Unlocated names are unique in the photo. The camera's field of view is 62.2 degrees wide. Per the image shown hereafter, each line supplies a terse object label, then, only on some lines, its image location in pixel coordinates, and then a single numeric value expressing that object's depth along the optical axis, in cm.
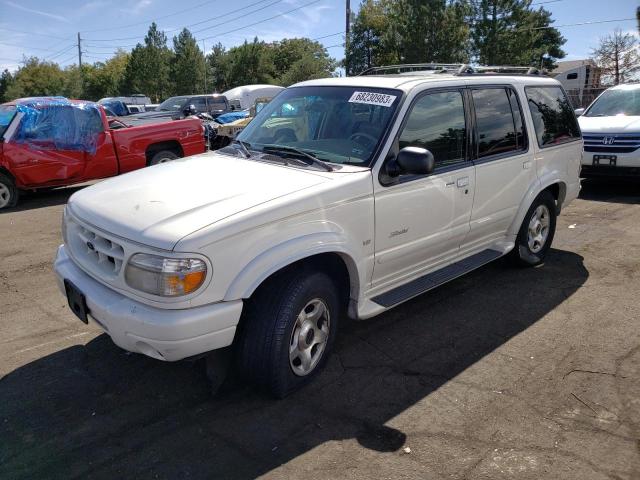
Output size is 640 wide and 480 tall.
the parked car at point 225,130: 1495
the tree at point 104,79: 6644
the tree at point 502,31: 3431
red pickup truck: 877
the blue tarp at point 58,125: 884
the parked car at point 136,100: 3840
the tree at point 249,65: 5762
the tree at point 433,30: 3425
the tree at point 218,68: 5994
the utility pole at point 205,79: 5372
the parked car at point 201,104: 2012
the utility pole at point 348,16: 3038
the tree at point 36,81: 6306
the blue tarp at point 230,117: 1711
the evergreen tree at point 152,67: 5350
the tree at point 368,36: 4334
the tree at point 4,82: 6746
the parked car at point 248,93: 2989
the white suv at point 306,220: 278
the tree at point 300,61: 4894
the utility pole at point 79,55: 7731
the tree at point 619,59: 4362
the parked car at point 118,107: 2142
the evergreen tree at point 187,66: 5247
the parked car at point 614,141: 888
